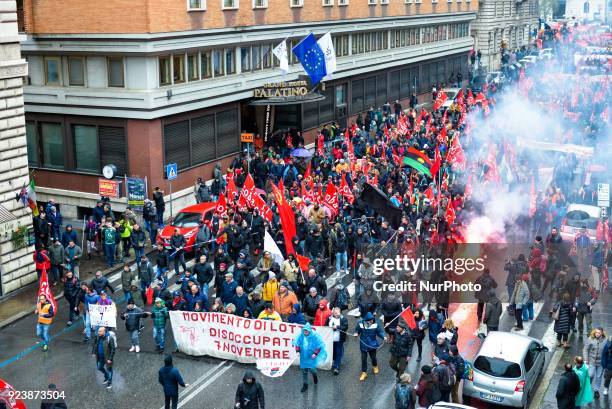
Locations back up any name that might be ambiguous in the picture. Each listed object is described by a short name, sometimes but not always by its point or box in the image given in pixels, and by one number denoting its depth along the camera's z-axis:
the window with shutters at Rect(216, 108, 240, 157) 36.03
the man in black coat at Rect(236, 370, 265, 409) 14.99
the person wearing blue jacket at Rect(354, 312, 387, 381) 17.59
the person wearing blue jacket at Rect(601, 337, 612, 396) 16.89
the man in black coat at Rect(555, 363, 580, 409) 15.62
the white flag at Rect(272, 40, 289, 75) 36.53
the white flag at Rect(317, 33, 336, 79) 37.91
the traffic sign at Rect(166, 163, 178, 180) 29.59
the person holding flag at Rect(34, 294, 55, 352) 19.38
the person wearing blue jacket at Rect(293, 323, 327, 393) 17.12
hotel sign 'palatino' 37.41
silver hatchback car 16.16
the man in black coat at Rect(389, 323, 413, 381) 17.06
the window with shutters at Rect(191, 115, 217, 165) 34.22
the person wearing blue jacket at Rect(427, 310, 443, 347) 18.48
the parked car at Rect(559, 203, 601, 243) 26.45
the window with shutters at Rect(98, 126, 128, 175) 32.00
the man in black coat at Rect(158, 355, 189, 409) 15.77
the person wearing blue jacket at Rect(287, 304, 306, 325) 18.48
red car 26.44
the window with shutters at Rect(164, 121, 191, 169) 32.50
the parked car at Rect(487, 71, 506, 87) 62.47
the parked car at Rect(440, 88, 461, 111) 61.04
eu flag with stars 37.06
